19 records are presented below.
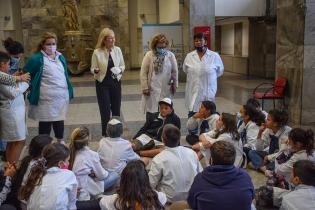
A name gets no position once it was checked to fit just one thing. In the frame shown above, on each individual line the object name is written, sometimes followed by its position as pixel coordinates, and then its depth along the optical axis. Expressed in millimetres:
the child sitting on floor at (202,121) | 5090
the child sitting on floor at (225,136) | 4207
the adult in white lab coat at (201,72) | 5578
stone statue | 16547
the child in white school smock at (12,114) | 4211
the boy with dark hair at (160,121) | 5191
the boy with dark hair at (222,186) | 2537
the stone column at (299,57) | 6621
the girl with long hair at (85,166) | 3404
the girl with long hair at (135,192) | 2357
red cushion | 6930
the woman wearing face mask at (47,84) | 4824
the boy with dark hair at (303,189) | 2681
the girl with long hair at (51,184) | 2576
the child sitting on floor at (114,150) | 3906
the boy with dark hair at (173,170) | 3213
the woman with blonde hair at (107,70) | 5551
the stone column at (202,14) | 11242
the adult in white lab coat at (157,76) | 5582
